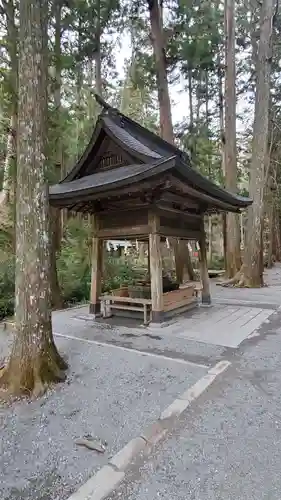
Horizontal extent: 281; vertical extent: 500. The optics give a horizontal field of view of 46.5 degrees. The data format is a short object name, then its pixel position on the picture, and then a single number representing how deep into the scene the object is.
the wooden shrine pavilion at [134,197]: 5.24
